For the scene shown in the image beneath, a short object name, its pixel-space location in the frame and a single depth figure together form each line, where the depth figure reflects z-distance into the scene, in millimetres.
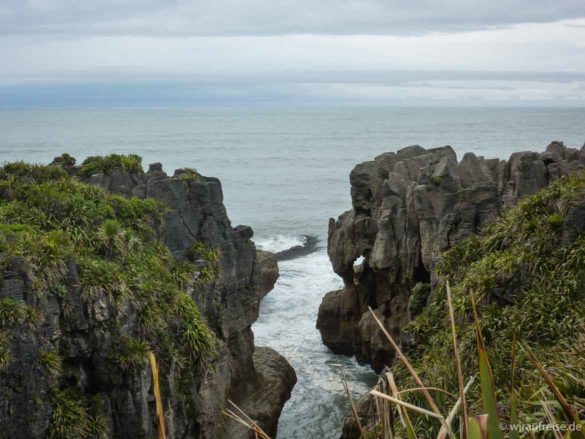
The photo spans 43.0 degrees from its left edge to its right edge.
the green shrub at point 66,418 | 15102
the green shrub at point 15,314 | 14766
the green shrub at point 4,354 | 14453
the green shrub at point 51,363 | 15141
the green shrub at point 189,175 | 25750
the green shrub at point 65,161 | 27500
